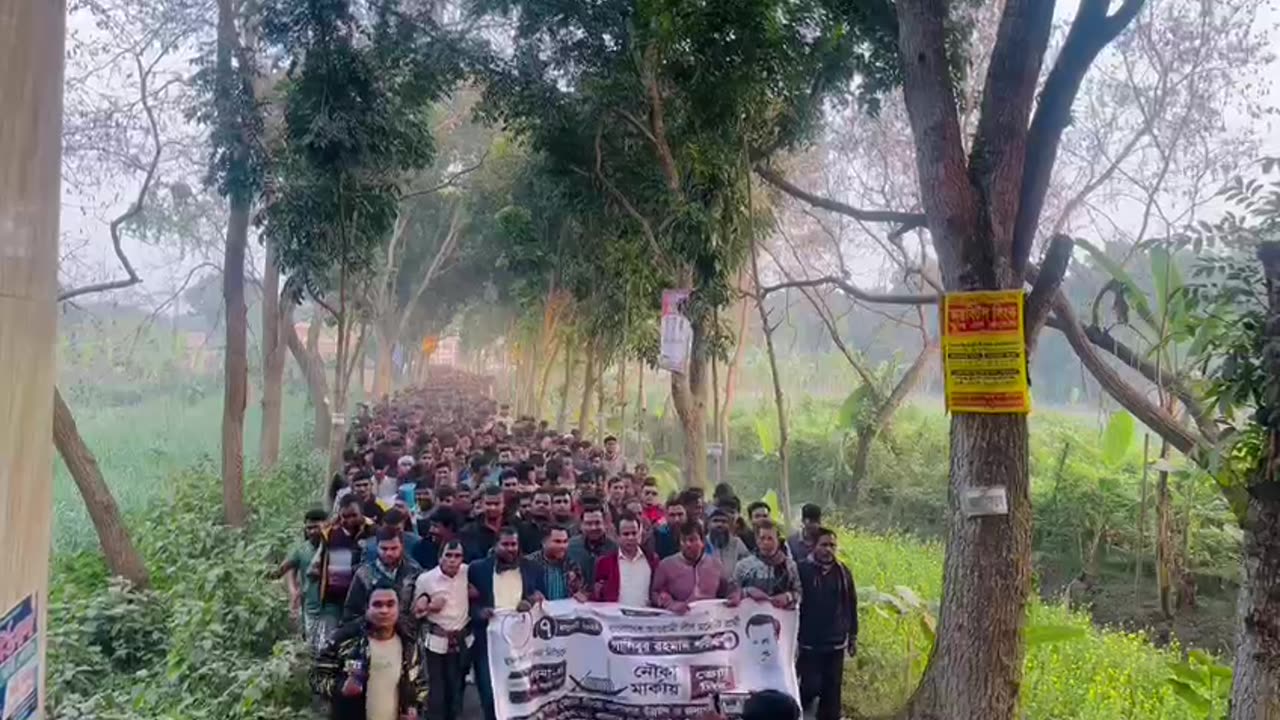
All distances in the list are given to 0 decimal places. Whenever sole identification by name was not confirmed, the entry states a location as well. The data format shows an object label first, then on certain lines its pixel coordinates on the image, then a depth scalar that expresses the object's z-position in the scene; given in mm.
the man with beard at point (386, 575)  5191
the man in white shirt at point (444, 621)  5395
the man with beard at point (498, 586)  5480
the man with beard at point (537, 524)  6656
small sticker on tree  4879
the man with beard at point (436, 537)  6232
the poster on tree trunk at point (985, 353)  4758
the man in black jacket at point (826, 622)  5793
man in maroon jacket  5845
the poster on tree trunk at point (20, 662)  2305
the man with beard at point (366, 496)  6745
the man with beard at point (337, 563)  5754
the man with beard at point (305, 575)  5922
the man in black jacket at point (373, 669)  4953
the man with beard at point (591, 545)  5914
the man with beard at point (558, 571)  5746
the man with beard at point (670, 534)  6605
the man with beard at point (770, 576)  5727
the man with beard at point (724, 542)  6539
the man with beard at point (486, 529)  6320
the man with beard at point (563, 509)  7001
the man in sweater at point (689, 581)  5812
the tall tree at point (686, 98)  7543
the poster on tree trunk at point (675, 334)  8258
